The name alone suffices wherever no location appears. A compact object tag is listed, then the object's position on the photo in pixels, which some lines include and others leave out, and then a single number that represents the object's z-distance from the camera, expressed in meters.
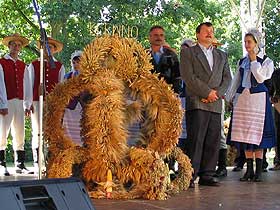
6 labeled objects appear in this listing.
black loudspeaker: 3.49
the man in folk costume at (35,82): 9.48
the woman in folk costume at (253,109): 7.89
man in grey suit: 7.36
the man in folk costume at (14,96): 9.42
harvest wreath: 6.31
